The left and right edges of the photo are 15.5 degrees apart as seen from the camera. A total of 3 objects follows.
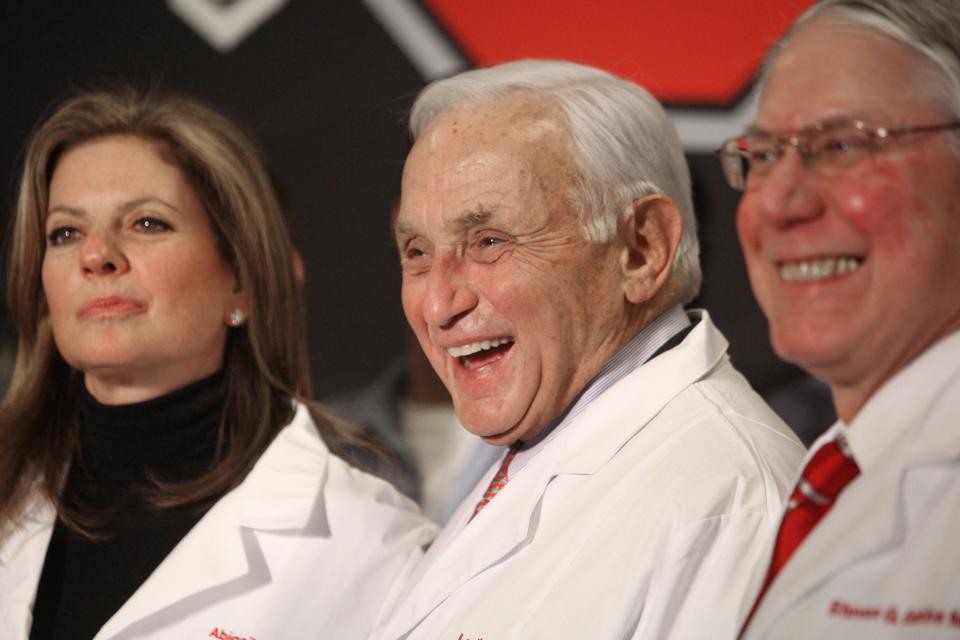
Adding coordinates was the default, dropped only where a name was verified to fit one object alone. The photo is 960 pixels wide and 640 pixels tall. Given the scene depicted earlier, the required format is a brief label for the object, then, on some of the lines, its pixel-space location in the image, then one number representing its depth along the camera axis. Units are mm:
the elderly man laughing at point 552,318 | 2102
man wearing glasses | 1889
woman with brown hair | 2270
